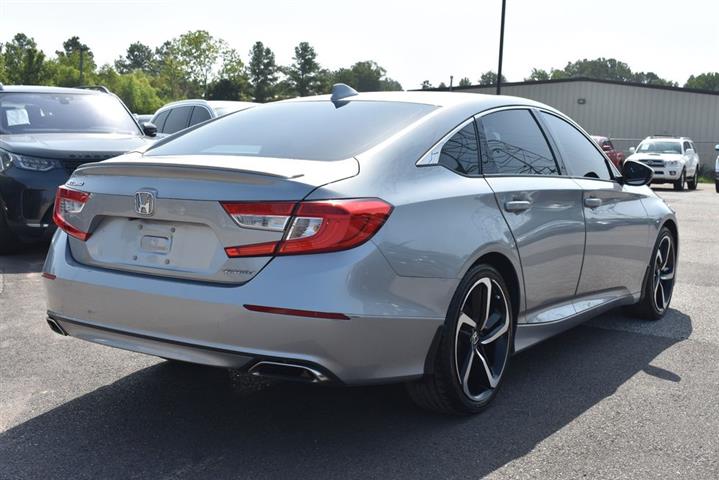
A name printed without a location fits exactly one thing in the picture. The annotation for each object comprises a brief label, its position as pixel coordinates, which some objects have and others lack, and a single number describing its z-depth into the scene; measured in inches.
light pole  1215.7
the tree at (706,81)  6176.2
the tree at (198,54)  3708.2
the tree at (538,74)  6463.6
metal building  1653.5
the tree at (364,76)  5561.0
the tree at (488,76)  6863.2
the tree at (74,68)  3754.9
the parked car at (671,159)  1047.6
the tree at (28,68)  3043.8
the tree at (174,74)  3708.2
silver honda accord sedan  125.6
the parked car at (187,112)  516.1
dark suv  322.3
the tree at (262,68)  4773.6
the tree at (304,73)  4827.8
